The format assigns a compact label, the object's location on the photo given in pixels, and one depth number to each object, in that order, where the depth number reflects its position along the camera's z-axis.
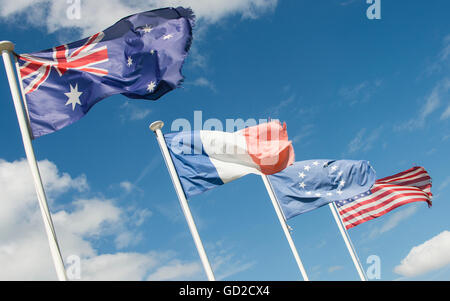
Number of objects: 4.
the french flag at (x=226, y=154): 13.95
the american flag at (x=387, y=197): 21.08
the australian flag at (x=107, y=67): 9.48
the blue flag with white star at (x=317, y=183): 17.38
